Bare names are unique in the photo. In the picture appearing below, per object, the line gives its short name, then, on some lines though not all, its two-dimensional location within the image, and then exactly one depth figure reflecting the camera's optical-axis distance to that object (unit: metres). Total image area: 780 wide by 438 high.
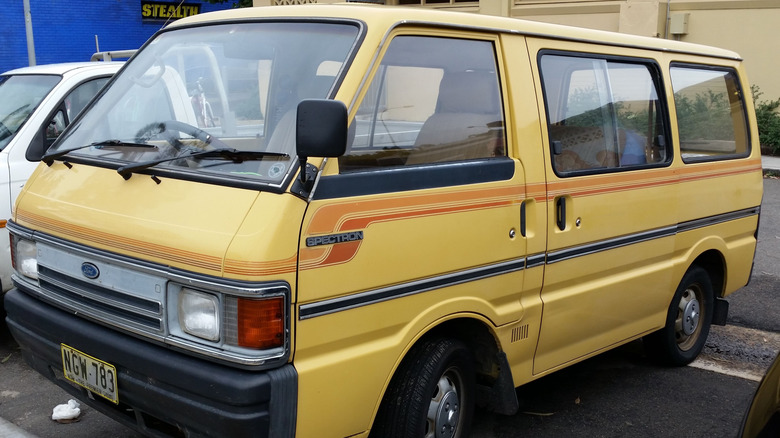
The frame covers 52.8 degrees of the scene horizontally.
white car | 5.34
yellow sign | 24.19
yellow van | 2.85
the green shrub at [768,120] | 15.60
